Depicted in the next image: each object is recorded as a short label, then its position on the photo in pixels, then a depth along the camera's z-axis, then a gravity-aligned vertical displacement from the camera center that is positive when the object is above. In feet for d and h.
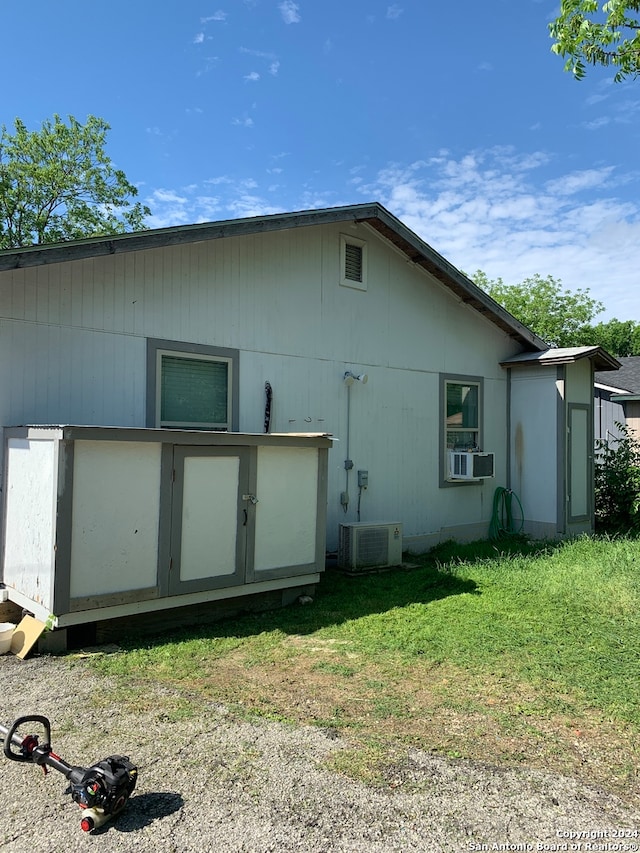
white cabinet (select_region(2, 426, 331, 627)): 14.21 -1.73
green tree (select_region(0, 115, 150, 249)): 72.08 +33.68
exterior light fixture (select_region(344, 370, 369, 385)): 25.50 +3.35
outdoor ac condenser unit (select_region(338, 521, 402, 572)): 22.90 -3.55
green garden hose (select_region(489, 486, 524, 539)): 31.19 -2.96
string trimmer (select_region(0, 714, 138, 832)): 7.62 -4.28
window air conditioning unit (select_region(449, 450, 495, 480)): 28.76 -0.38
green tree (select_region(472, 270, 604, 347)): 112.88 +28.10
